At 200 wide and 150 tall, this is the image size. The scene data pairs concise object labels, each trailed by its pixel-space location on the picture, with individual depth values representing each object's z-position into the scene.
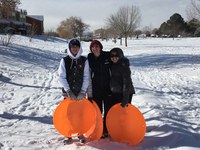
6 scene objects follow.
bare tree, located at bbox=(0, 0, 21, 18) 12.18
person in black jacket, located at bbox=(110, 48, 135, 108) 3.47
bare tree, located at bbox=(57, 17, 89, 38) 74.07
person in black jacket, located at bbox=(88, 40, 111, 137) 3.56
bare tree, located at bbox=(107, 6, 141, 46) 35.80
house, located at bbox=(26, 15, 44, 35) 58.90
